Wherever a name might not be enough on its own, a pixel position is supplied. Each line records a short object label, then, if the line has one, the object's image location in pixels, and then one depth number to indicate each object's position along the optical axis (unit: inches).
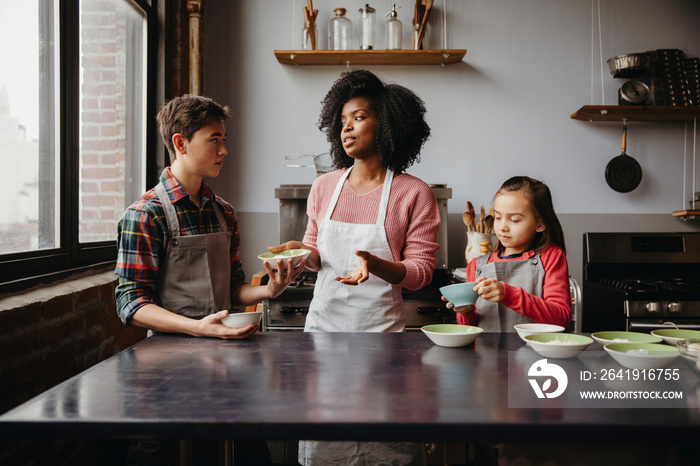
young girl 68.9
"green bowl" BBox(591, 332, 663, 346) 49.3
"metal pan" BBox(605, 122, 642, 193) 129.0
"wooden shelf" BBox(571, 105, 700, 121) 121.3
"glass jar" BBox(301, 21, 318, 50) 122.7
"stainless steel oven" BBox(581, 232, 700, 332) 115.4
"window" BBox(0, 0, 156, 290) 67.1
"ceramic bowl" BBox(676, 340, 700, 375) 41.6
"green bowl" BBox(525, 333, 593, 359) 44.9
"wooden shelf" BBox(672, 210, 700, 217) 124.9
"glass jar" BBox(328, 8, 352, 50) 124.0
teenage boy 55.9
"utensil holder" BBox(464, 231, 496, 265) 116.7
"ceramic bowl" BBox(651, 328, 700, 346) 48.3
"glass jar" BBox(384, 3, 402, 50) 122.6
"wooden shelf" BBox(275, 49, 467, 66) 121.1
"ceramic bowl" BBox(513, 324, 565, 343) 51.0
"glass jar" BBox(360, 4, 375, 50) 122.6
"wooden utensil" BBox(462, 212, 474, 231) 122.6
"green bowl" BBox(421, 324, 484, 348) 51.4
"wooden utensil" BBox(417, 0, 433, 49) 119.3
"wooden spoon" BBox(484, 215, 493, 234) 120.5
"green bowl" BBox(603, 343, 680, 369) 40.7
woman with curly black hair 69.1
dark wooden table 33.3
